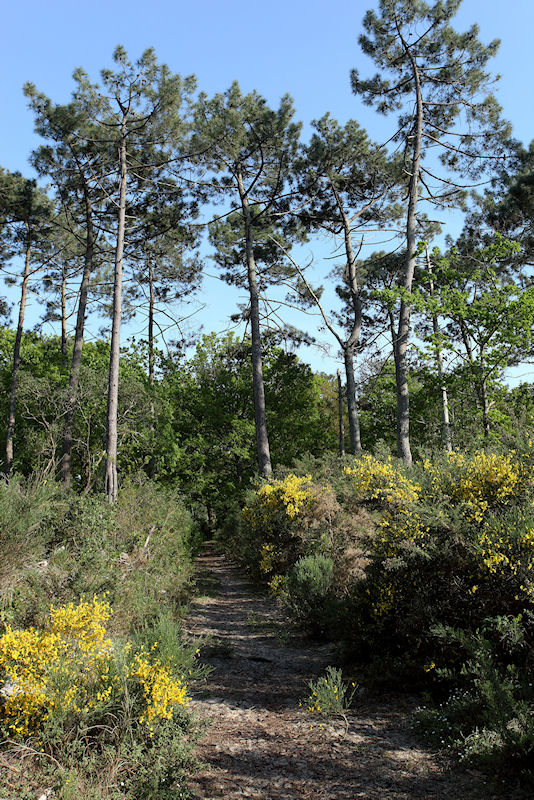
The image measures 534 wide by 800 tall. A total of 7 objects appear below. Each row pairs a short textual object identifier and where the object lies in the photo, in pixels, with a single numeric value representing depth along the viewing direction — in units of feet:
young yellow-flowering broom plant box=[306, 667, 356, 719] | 16.34
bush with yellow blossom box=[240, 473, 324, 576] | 33.42
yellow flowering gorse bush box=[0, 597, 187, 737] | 12.50
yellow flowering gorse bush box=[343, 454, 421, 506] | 17.89
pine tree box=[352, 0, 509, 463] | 43.37
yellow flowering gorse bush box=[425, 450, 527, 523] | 16.31
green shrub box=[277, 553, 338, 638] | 25.31
